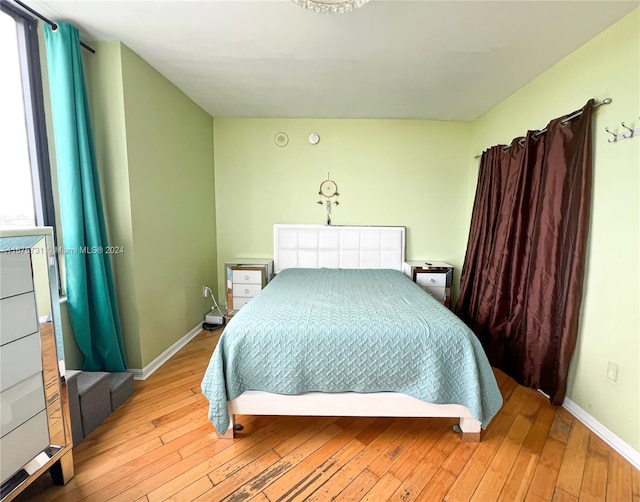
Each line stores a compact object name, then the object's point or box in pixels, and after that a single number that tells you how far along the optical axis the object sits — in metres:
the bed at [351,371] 1.50
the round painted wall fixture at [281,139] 3.32
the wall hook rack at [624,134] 1.49
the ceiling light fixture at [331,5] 1.32
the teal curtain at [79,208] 1.67
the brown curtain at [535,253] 1.78
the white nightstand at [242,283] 3.06
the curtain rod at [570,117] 1.64
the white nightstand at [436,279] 3.09
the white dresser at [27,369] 1.07
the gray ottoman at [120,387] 1.80
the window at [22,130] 1.58
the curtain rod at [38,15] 1.52
